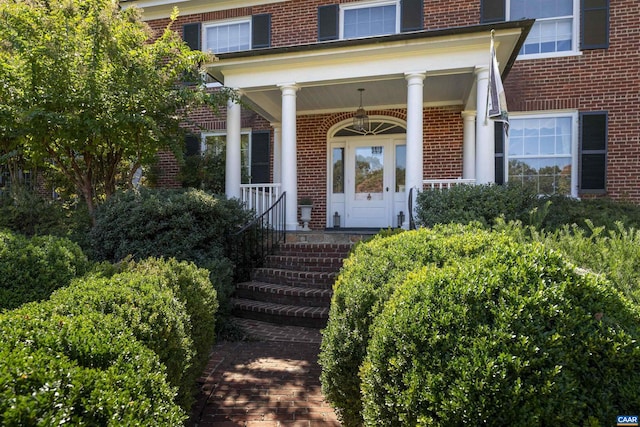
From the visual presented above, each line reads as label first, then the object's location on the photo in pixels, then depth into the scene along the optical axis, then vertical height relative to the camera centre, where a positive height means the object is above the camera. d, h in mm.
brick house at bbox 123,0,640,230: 7000 +2232
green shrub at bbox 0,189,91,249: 7215 -346
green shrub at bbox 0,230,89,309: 3385 -624
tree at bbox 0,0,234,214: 6359 +1872
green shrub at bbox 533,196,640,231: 6009 -177
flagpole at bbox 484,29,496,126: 5963 +1671
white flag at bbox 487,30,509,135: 5668 +1473
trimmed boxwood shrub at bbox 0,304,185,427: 1296 -654
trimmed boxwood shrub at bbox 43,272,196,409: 2236 -655
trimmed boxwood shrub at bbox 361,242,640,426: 1636 -650
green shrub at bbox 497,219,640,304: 2719 -435
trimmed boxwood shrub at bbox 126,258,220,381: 3191 -830
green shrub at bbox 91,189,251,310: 5910 -452
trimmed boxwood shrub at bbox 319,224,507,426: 2496 -652
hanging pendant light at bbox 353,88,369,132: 8748 +1781
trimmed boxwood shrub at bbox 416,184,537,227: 5844 -51
